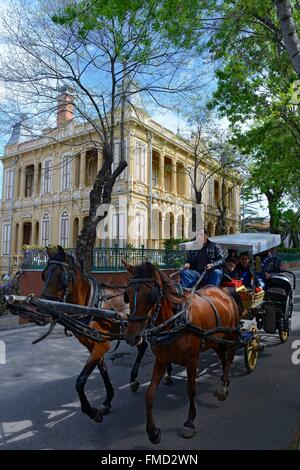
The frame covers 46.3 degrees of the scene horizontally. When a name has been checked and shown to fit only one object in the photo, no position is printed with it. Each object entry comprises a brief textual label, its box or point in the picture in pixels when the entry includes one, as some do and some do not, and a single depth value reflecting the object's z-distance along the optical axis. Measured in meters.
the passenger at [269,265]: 7.95
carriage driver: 5.83
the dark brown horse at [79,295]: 4.16
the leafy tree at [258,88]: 8.99
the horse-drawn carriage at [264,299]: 6.36
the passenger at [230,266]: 7.55
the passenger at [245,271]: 7.29
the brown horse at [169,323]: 3.57
